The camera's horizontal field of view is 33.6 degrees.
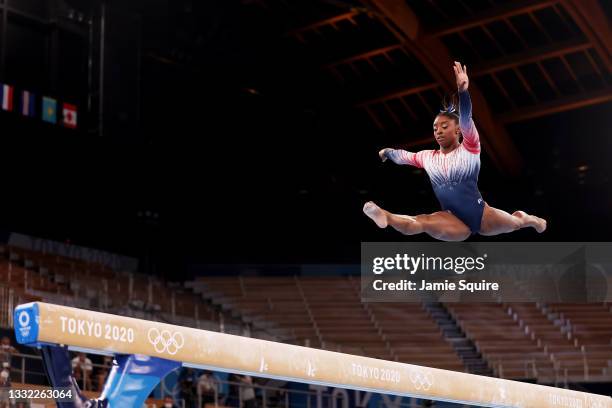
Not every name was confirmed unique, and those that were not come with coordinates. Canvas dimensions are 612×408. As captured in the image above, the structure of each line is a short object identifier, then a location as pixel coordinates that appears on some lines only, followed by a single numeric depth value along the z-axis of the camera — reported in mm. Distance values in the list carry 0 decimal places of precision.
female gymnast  9703
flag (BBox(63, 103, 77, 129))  21359
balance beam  7203
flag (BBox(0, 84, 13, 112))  20984
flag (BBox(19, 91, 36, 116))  21250
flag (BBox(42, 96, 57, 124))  21344
